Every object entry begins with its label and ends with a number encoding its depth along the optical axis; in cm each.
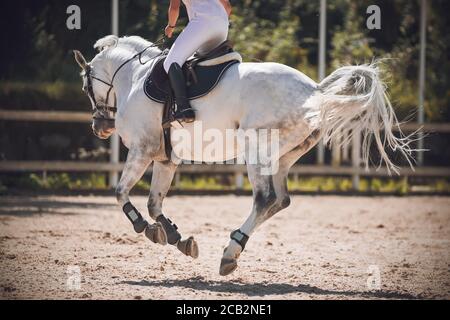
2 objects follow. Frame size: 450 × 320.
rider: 1485
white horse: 1371
